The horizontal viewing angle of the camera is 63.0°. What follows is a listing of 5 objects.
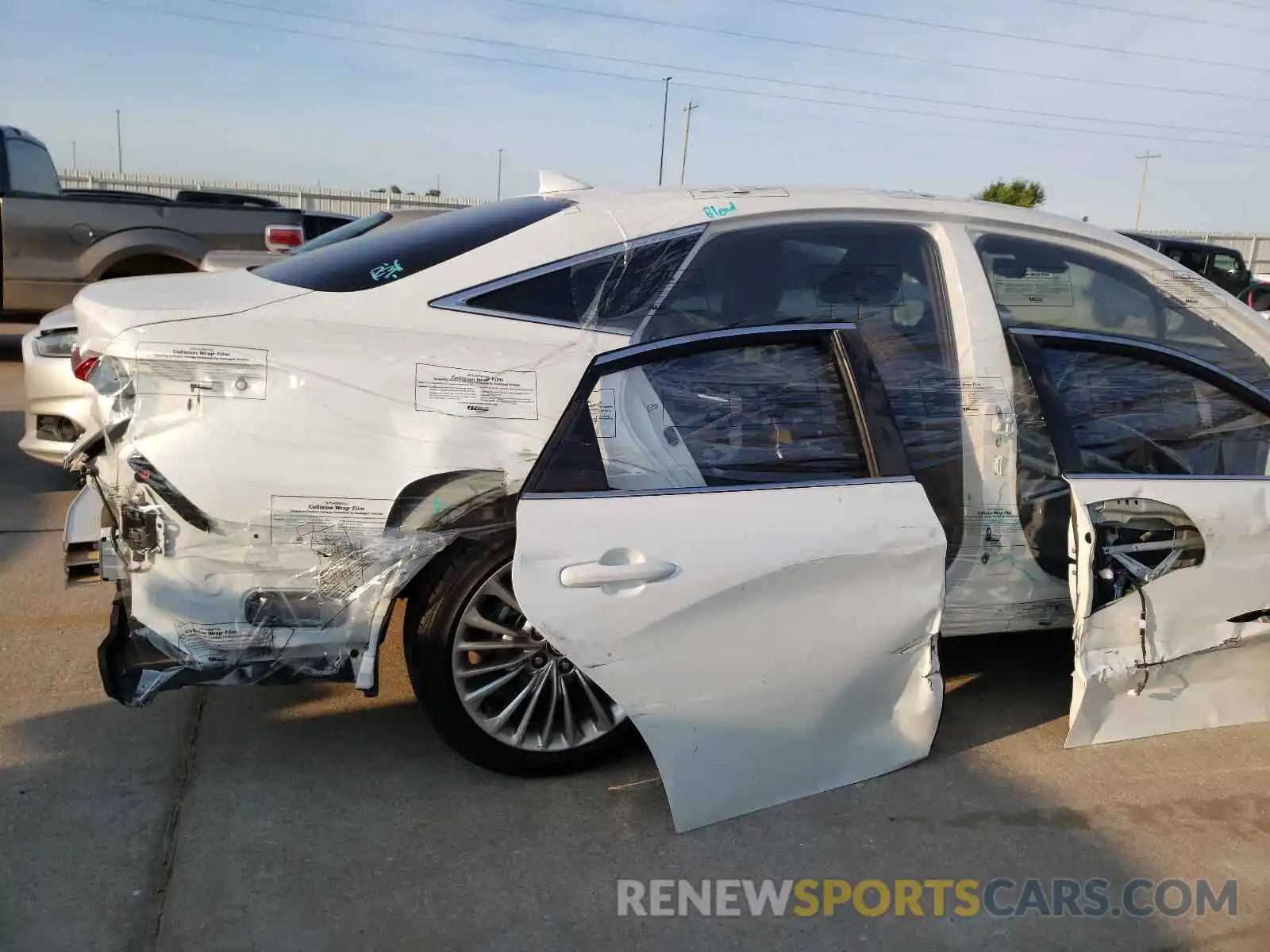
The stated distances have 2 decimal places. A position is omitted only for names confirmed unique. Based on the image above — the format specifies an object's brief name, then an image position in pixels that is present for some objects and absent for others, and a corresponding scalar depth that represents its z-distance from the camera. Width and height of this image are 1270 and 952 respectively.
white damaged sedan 2.75
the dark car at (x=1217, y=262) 14.91
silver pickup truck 8.35
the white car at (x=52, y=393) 5.08
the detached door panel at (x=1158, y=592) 3.27
